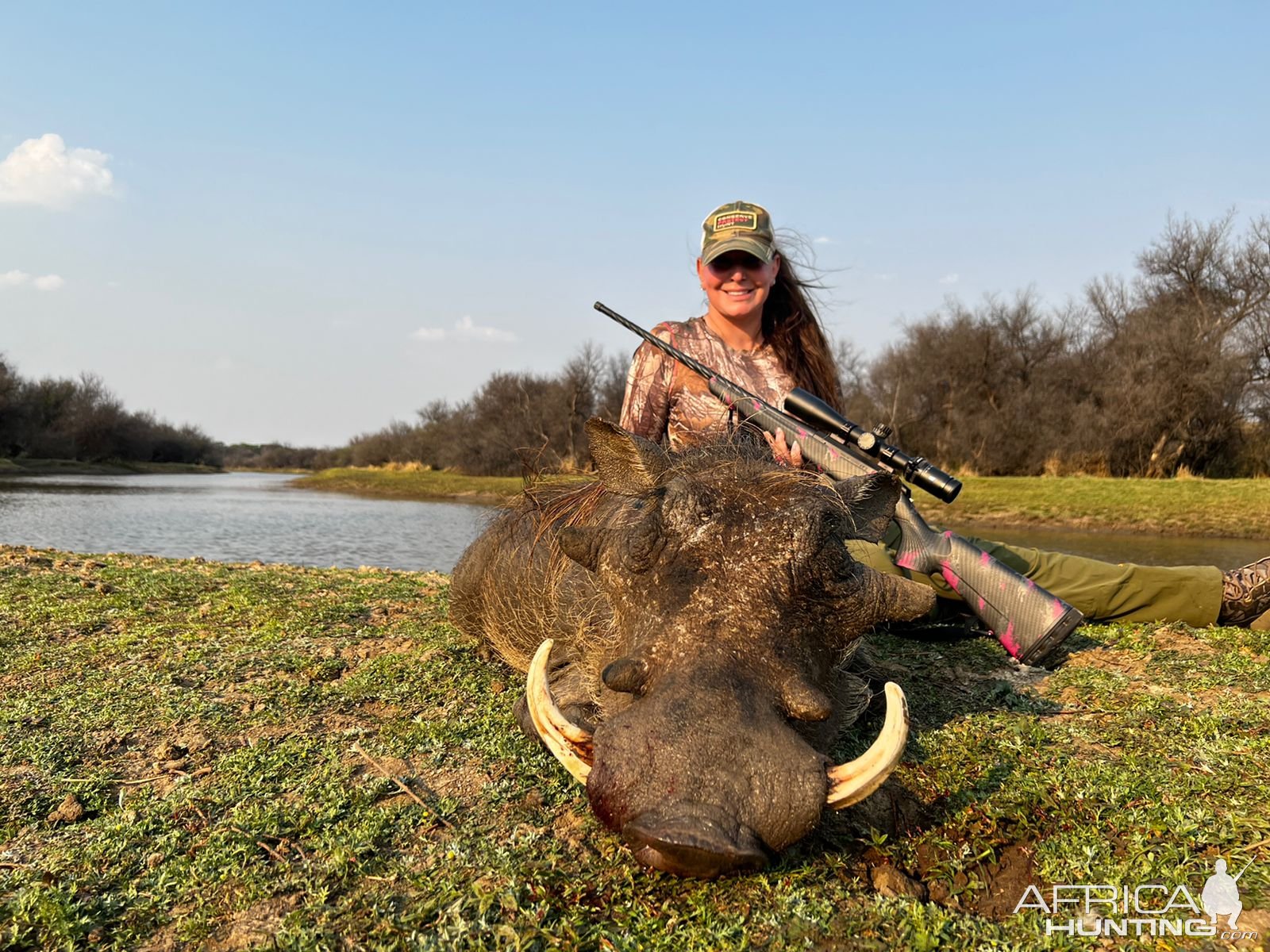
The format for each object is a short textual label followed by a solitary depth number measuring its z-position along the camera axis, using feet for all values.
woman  6.62
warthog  2.94
